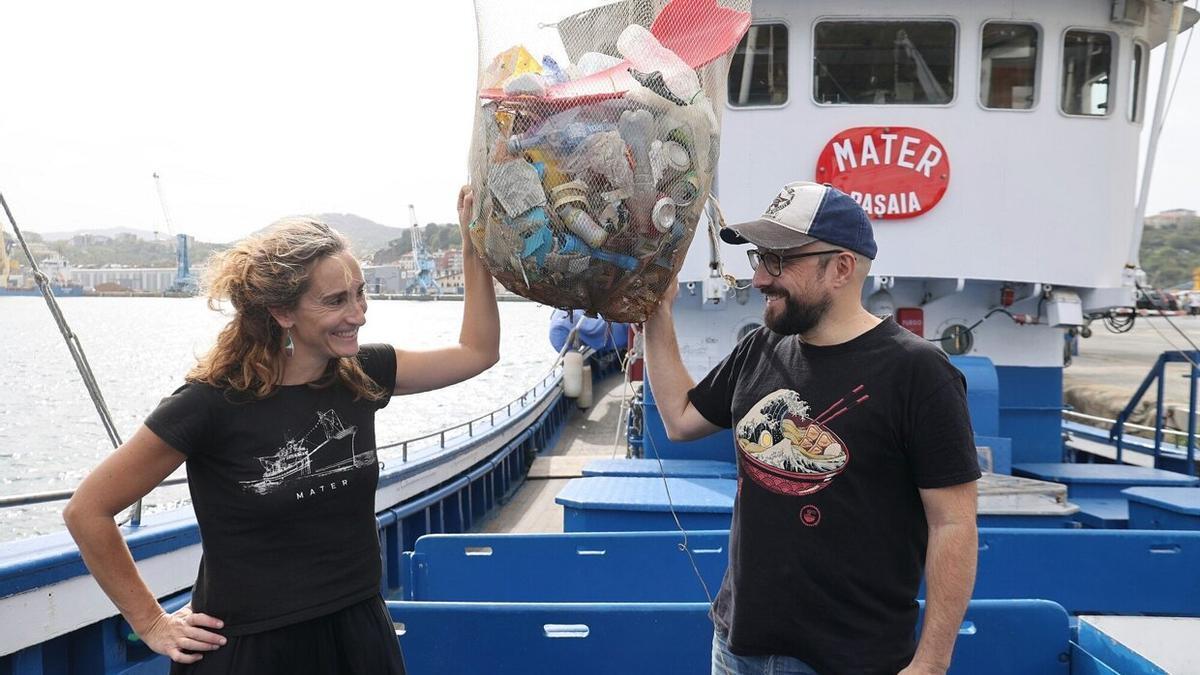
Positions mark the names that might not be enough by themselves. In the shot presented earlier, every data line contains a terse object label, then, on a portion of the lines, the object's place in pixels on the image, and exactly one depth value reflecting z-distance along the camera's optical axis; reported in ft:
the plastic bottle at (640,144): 6.66
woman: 6.35
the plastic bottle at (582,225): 6.70
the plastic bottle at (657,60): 6.93
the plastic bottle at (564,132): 6.62
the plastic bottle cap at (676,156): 6.86
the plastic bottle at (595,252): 6.84
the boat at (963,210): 19.22
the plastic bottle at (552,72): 6.86
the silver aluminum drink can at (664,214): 6.89
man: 6.54
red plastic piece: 7.59
